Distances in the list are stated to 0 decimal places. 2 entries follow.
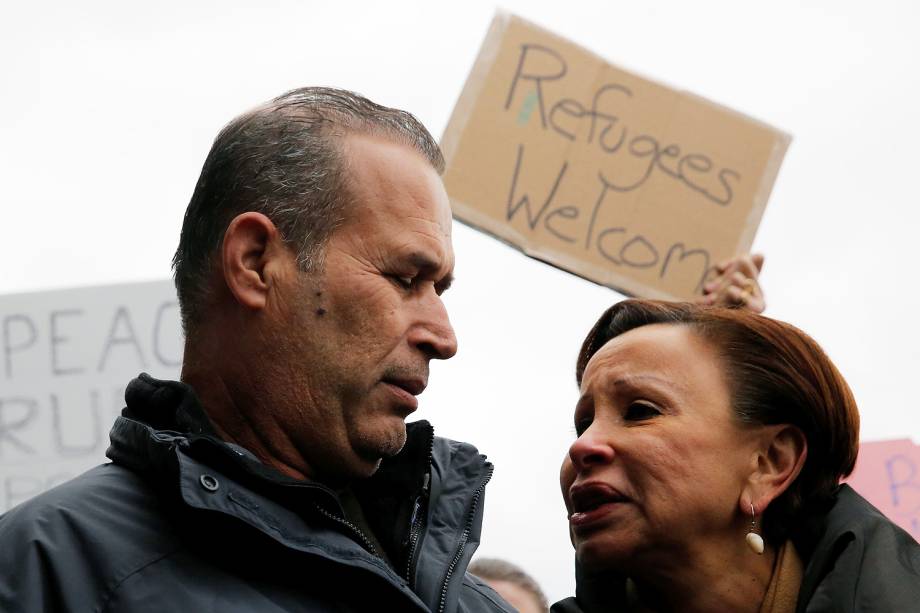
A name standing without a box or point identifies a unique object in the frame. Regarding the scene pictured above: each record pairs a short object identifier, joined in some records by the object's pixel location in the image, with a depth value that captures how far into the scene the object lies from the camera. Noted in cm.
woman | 265
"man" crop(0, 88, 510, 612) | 203
